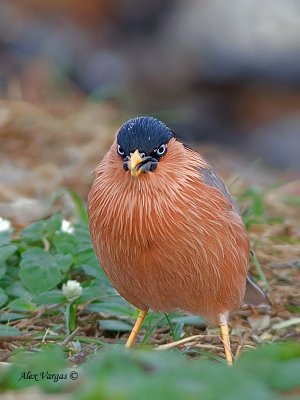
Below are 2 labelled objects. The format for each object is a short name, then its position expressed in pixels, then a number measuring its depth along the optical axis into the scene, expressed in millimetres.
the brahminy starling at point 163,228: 8945
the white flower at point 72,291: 10133
